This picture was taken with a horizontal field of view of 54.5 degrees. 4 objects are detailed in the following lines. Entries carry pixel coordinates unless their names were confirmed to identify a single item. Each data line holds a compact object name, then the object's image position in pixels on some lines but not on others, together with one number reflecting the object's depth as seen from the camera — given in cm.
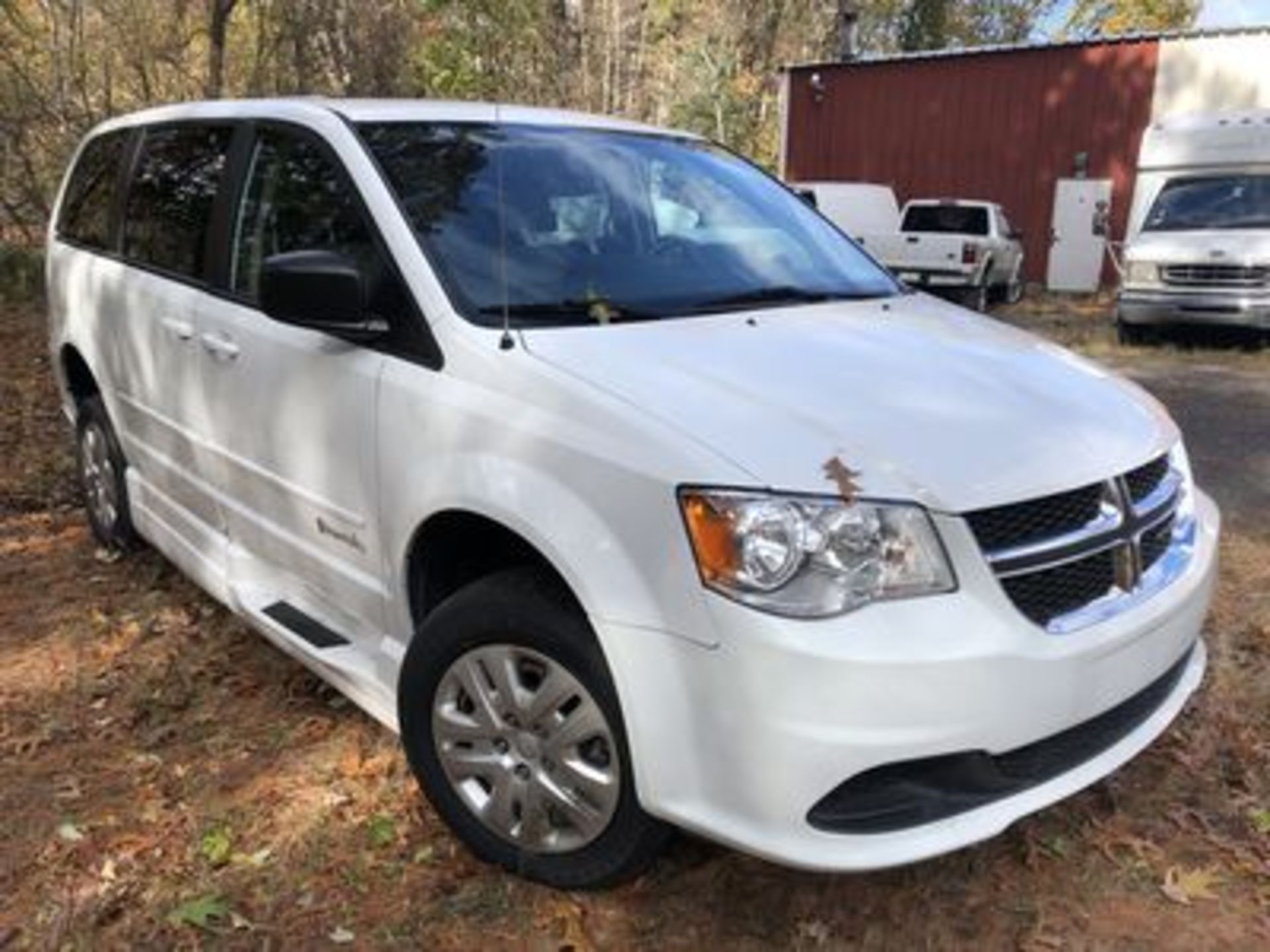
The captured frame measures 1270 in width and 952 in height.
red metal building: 2102
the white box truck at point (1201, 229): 1227
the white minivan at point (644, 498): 239
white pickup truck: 1766
